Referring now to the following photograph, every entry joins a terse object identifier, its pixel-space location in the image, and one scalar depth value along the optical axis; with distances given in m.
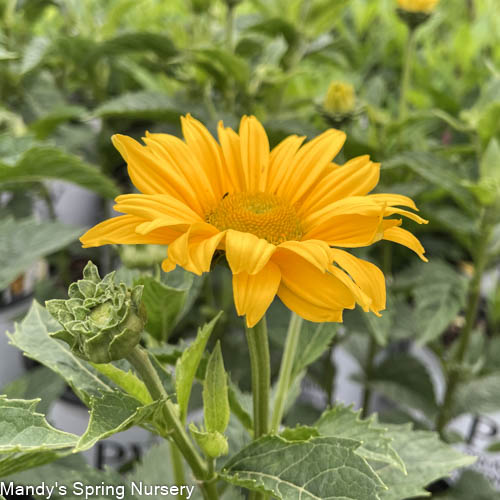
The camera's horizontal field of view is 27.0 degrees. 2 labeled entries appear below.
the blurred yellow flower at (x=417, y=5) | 0.33
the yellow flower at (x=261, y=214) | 0.18
